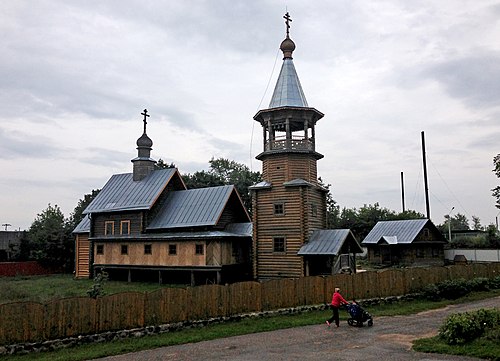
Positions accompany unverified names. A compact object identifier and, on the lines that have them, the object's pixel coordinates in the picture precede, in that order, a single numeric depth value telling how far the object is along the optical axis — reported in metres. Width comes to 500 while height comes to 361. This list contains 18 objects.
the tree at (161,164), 57.55
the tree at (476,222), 137.32
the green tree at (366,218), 62.00
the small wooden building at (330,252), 26.62
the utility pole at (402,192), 72.39
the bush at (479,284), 24.97
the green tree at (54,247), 42.47
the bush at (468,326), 12.71
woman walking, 16.38
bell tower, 28.11
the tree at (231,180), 55.69
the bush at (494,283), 26.54
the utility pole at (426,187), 49.96
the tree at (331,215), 65.18
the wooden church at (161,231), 29.38
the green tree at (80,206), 54.80
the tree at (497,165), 20.83
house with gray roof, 43.06
